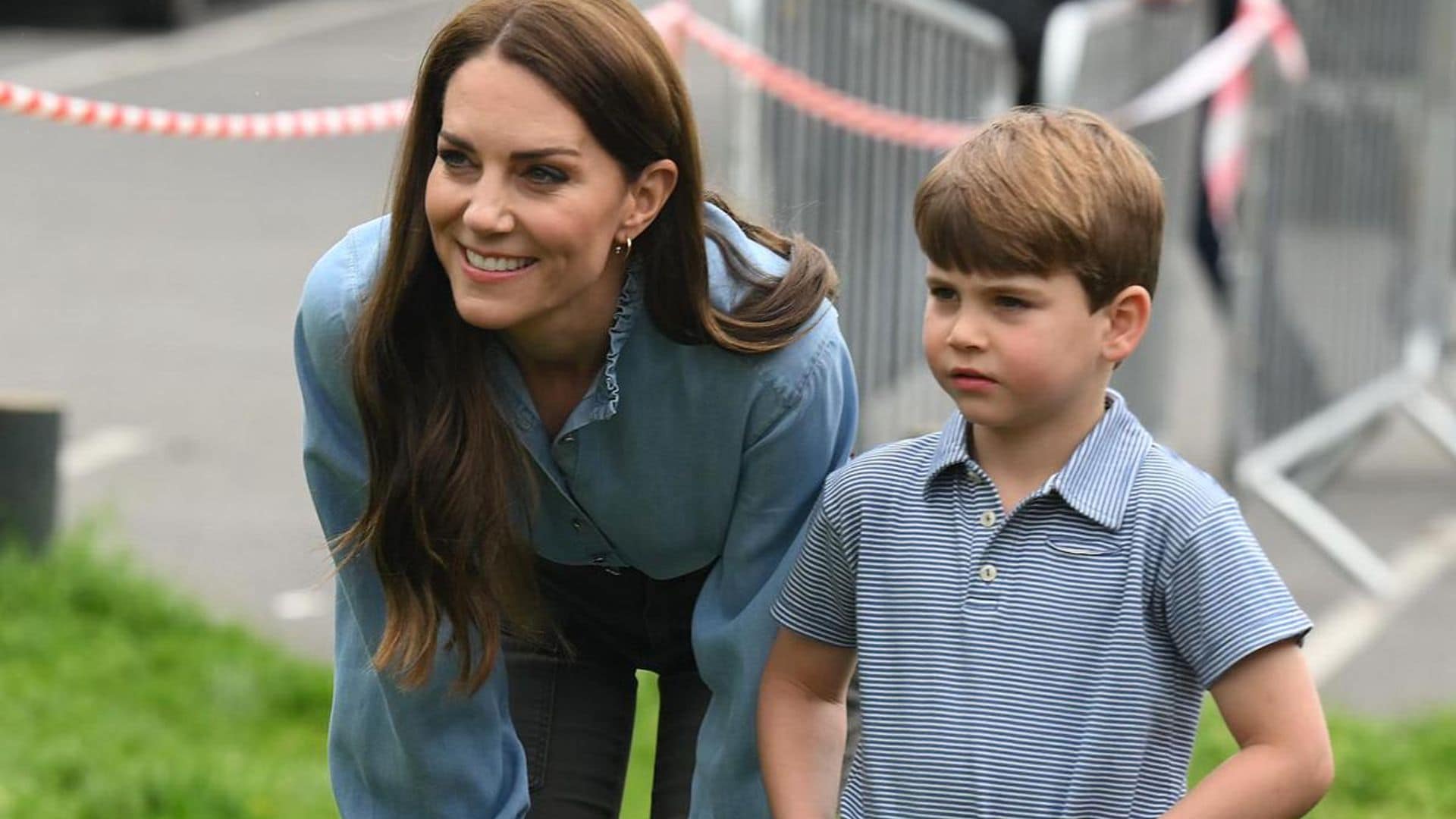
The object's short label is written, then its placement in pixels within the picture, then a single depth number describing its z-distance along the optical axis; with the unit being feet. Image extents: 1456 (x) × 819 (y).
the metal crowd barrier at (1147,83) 38.60
